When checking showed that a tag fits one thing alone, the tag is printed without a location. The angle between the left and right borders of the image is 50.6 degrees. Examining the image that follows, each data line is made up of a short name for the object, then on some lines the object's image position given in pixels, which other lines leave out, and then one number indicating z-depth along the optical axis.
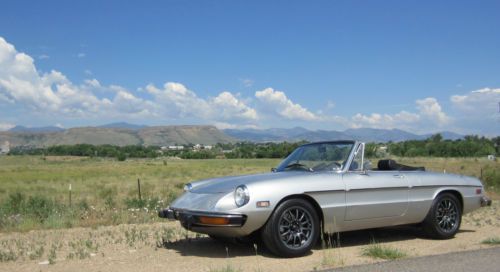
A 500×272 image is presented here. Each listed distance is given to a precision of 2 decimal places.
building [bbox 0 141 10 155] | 184.62
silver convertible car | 6.01
